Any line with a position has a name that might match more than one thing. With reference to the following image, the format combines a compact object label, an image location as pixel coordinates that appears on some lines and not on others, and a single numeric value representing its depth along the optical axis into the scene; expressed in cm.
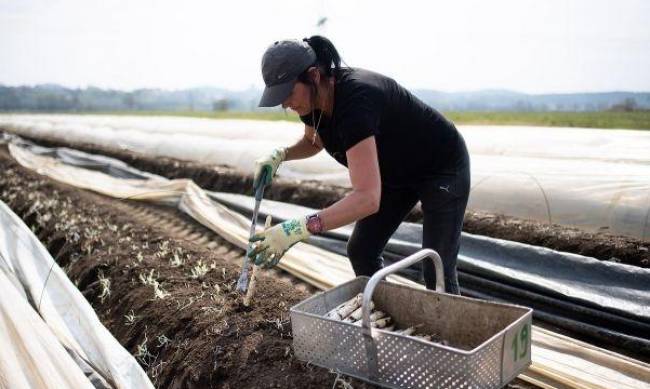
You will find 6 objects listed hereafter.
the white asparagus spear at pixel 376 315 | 266
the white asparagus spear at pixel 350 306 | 261
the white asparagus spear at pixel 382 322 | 262
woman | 226
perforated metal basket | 194
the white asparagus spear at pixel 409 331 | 249
